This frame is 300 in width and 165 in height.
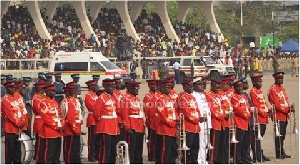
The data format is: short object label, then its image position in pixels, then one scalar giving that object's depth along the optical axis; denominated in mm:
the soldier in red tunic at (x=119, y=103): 15648
